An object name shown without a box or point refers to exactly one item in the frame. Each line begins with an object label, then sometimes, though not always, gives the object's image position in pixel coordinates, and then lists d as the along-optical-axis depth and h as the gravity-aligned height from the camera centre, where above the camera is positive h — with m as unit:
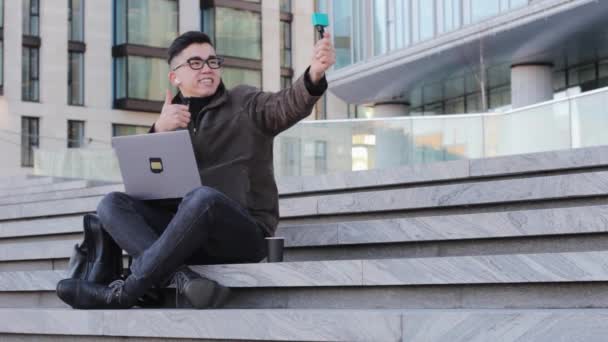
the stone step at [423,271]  4.19 -0.34
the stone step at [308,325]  3.76 -0.55
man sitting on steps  5.03 -0.02
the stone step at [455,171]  6.97 +0.14
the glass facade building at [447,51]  21.38 +2.93
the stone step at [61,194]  11.66 +0.00
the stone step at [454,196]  6.06 -0.03
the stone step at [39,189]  14.79 +0.07
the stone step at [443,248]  5.16 -0.30
